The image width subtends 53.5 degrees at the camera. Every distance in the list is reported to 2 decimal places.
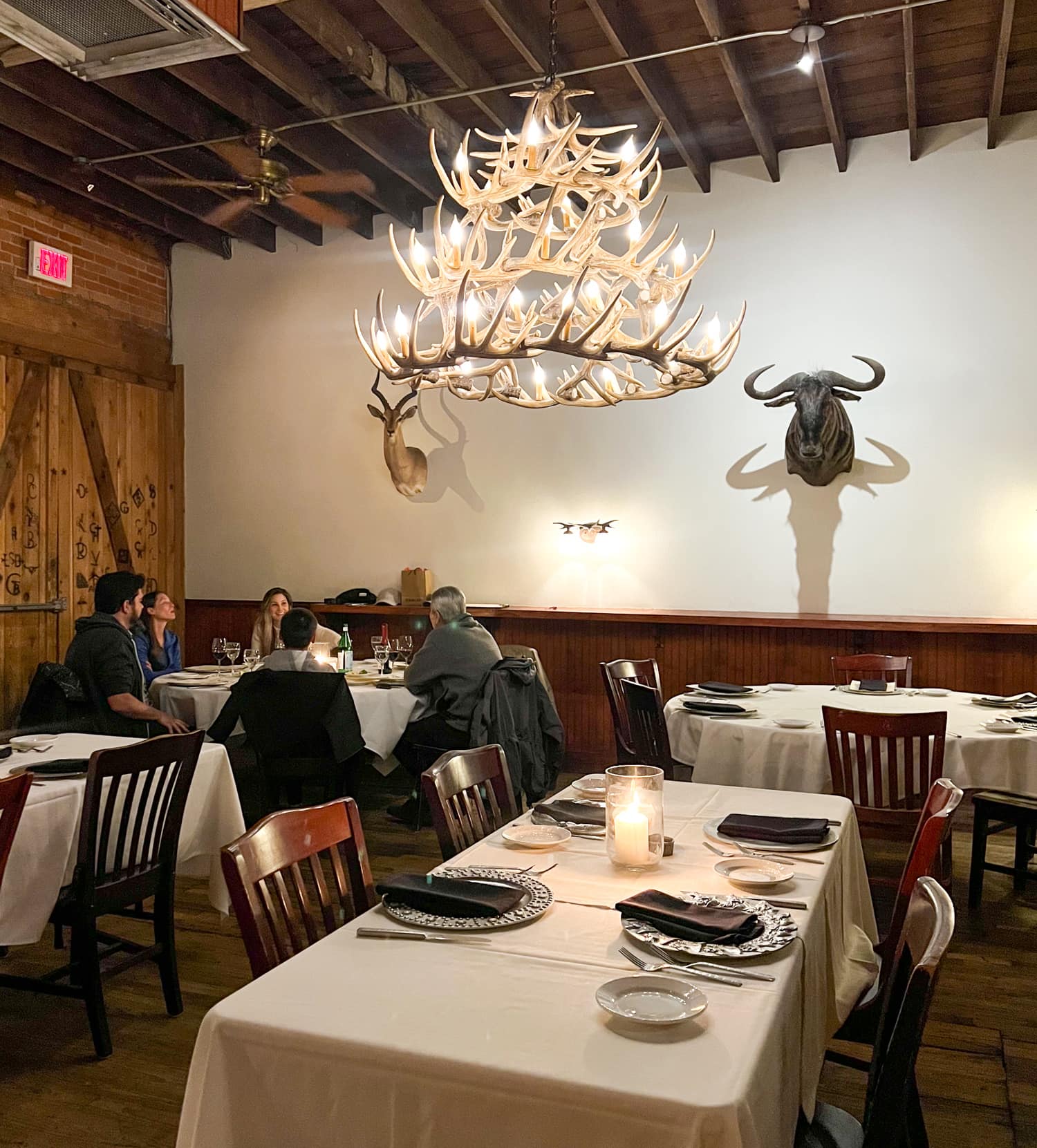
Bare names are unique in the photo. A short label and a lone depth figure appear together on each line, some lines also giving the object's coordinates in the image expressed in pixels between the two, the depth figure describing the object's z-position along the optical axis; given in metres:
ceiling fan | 5.74
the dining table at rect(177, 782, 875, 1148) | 1.33
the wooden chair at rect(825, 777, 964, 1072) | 2.09
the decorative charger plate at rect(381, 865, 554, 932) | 1.88
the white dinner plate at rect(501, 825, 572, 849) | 2.41
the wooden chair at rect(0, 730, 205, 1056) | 3.00
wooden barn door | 7.07
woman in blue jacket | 6.36
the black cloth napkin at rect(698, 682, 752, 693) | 5.00
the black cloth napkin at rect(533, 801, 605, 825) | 2.62
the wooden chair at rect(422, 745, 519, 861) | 2.54
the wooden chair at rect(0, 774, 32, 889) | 2.47
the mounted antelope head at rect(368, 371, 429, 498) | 7.54
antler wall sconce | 7.23
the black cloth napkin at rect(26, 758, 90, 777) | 3.25
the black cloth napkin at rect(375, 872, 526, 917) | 1.91
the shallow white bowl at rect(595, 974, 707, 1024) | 1.50
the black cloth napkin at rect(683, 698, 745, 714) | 4.47
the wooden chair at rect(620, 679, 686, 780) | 4.47
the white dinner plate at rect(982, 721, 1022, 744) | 4.11
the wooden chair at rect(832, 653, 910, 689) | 5.64
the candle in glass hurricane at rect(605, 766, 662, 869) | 2.21
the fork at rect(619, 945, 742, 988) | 1.66
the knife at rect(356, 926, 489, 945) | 1.83
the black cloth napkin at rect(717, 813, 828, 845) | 2.40
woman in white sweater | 6.70
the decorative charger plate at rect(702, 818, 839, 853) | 2.37
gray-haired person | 5.36
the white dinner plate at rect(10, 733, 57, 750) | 3.68
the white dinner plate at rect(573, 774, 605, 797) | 2.94
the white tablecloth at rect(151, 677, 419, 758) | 5.39
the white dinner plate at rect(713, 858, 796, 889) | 2.10
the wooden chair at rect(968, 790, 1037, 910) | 4.12
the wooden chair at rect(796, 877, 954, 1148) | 1.41
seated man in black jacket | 4.71
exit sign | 7.19
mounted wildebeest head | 6.41
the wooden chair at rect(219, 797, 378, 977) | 1.86
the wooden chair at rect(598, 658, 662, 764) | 4.98
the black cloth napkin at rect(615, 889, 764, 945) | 1.80
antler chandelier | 3.71
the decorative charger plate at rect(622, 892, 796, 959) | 1.75
